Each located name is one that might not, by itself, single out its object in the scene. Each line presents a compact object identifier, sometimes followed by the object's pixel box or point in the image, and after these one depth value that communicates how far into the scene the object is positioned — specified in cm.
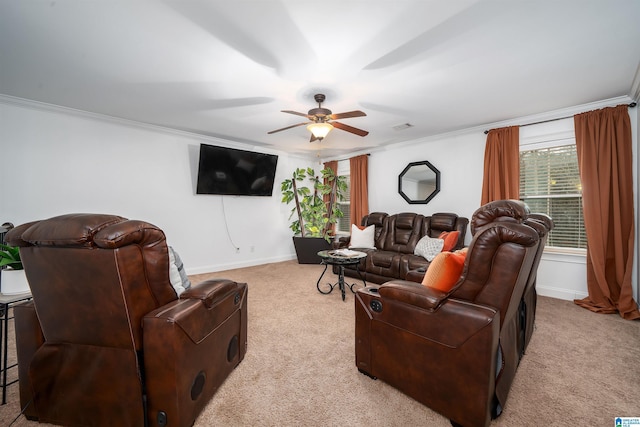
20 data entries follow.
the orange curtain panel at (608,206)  280
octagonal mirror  445
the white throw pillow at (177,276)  137
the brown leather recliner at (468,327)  119
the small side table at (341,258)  310
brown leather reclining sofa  357
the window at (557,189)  323
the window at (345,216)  590
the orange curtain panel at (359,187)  534
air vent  386
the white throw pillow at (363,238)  434
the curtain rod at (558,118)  280
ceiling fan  260
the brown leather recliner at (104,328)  103
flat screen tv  436
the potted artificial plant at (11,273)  132
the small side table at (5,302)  130
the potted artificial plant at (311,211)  518
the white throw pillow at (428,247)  348
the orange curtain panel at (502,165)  349
